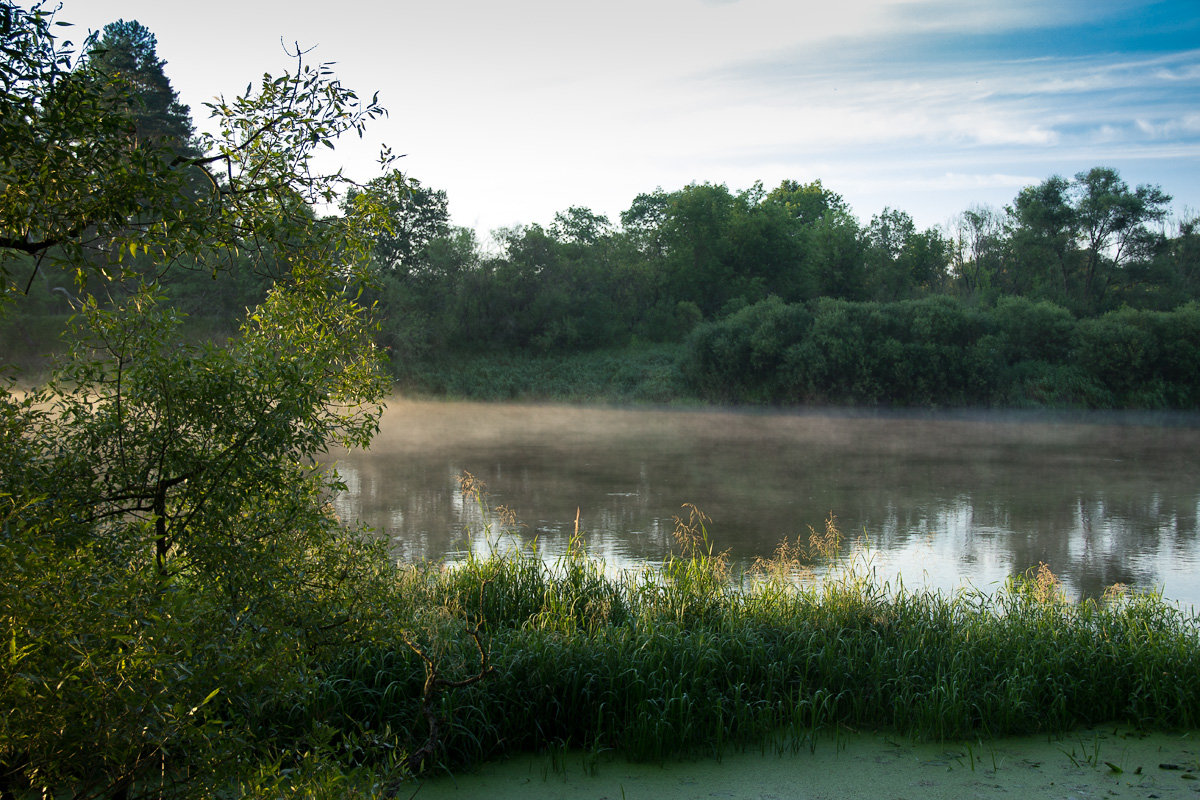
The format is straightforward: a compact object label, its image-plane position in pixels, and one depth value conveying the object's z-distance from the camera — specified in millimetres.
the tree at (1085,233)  40719
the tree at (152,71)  32719
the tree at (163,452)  2574
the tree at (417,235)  39844
